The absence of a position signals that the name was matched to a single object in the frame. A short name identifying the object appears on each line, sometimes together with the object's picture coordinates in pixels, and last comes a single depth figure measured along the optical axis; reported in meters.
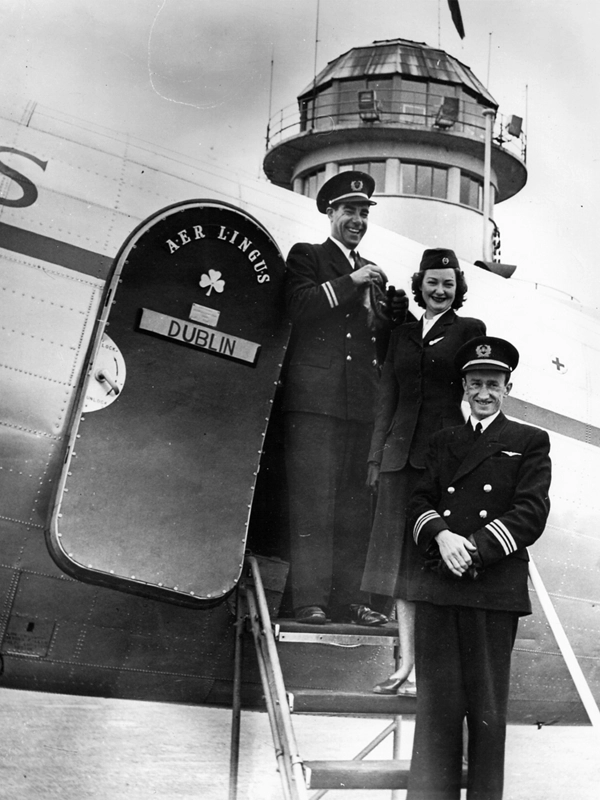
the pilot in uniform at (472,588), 3.24
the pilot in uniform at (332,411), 3.90
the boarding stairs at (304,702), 3.10
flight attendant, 3.81
